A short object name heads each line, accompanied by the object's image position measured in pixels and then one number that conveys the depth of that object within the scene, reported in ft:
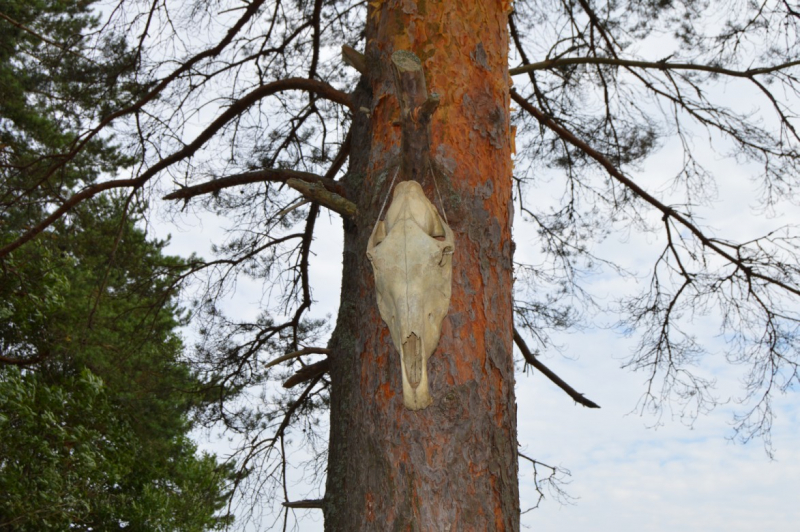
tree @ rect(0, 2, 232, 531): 34.94
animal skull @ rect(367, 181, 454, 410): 15.19
